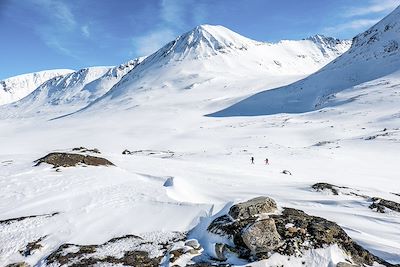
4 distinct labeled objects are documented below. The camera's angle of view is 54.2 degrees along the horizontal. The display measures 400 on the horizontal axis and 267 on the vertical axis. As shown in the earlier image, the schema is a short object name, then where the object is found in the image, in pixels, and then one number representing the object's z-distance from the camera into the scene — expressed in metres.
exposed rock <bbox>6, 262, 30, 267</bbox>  10.29
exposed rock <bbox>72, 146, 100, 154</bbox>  33.05
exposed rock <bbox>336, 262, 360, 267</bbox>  8.61
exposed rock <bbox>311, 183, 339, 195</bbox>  17.07
